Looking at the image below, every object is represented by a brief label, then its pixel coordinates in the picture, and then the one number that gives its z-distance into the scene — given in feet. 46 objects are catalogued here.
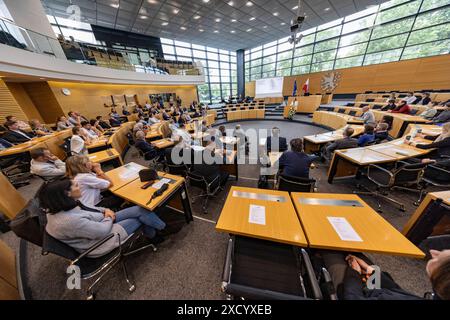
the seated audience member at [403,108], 18.68
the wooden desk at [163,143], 13.54
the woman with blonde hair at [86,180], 6.14
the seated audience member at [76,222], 4.11
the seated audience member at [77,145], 11.51
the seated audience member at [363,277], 2.78
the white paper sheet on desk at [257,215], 4.60
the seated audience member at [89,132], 14.55
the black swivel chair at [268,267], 3.76
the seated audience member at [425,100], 21.64
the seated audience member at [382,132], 13.32
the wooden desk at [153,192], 6.04
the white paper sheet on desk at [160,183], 6.91
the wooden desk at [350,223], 3.65
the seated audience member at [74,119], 20.32
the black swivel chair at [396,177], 7.55
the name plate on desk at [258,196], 5.62
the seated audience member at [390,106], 20.21
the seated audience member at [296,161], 7.77
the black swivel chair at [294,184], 6.93
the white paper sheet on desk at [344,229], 3.96
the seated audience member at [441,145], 8.72
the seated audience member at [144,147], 13.01
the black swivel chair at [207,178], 8.71
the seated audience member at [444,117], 13.83
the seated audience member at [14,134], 13.87
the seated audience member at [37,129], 16.23
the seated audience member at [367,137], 11.76
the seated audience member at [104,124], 22.89
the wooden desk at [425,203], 5.32
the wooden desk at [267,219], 4.12
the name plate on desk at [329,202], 5.20
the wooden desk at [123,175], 7.42
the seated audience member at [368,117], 17.28
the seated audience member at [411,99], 23.71
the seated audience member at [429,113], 15.67
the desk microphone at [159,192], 6.08
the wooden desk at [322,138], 13.14
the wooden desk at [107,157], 10.28
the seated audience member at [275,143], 12.69
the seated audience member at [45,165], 7.86
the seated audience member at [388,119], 15.63
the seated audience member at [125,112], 32.71
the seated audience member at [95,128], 17.12
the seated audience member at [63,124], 18.79
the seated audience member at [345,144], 11.13
